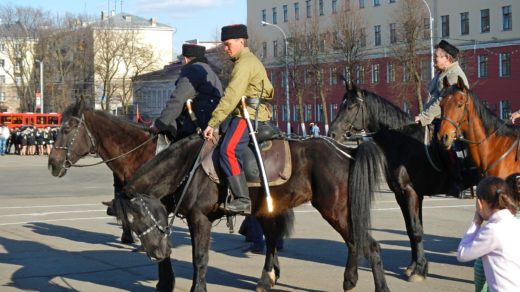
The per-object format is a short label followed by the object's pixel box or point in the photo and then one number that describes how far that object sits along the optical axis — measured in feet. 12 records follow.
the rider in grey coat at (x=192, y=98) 32.32
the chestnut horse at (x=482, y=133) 29.99
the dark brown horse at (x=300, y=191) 28.09
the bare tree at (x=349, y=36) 220.64
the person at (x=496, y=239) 17.11
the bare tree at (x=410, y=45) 195.93
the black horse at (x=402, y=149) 33.65
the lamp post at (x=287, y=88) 236.41
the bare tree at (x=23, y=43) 301.02
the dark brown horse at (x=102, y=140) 36.14
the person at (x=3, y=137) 185.16
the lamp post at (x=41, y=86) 265.95
